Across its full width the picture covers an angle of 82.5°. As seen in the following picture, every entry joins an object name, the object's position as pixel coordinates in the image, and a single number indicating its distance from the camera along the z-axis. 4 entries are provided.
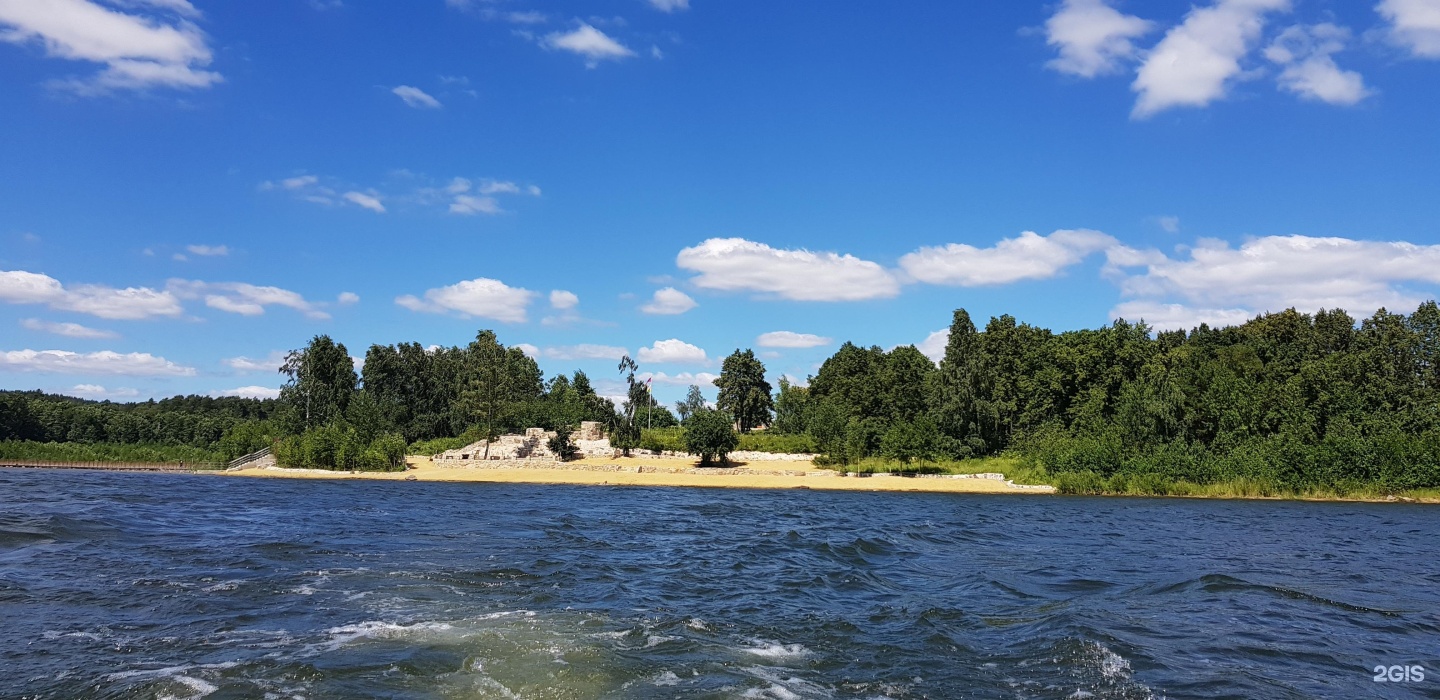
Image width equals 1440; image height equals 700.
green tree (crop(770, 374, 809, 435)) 107.11
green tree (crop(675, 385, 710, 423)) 187.50
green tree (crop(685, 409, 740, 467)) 78.06
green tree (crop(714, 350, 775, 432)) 125.25
